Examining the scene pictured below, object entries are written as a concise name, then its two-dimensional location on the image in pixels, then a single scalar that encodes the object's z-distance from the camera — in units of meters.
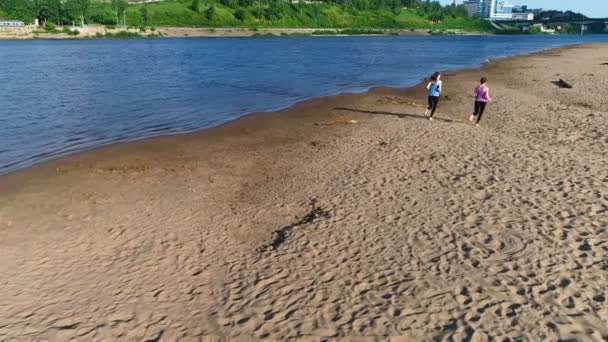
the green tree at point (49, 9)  139.62
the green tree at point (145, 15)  152.75
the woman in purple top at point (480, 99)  19.52
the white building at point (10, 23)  122.00
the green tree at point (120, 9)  148.12
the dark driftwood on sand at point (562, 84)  31.14
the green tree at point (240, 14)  168.38
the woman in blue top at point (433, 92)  19.80
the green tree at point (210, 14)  162.04
